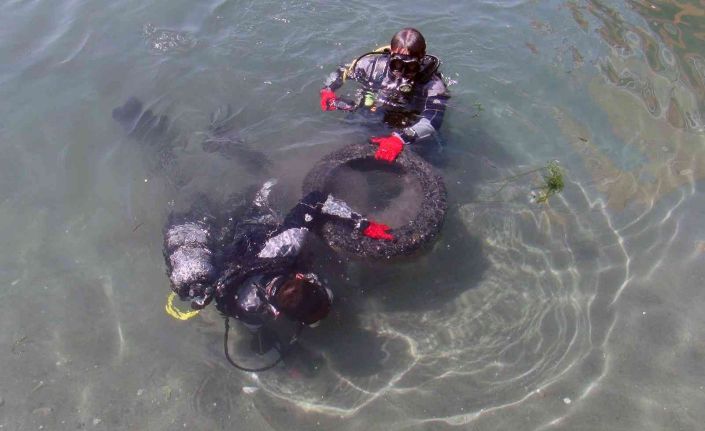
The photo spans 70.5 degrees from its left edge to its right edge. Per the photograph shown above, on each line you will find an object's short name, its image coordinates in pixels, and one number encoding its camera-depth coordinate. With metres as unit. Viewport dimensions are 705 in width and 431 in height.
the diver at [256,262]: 3.86
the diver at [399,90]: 5.02
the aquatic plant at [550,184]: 4.87
